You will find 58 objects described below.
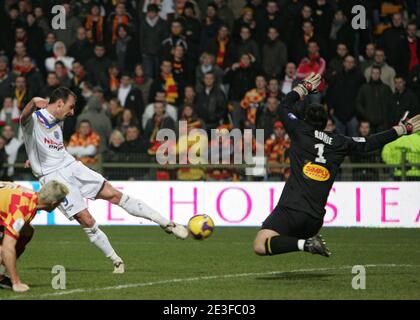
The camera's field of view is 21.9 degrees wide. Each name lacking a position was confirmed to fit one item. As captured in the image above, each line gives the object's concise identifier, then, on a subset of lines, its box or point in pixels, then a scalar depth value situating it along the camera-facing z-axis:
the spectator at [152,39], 23.33
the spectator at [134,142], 21.09
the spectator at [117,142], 21.28
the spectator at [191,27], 23.30
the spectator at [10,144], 21.27
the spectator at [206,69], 22.42
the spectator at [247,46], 22.66
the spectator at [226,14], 23.92
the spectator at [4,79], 22.95
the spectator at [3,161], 20.86
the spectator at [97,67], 23.17
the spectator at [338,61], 22.08
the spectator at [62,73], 22.67
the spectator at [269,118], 21.16
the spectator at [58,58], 23.36
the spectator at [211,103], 21.77
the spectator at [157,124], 21.01
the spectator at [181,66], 22.56
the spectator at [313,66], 21.84
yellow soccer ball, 12.49
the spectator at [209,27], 23.22
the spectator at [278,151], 20.33
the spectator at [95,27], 23.48
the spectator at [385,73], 22.00
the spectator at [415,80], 21.80
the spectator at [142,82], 22.95
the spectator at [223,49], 22.77
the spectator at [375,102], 21.34
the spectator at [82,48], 23.38
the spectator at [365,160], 20.05
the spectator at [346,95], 21.73
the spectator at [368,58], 22.25
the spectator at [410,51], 22.25
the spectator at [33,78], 22.73
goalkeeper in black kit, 11.84
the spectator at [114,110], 22.27
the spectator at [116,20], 23.58
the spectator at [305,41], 22.42
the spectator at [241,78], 22.06
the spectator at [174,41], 23.00
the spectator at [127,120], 21.50
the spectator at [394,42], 22.33
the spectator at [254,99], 21.62
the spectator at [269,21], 22.95
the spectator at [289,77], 21.92
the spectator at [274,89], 21.52
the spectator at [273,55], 22.64
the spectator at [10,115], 22.30
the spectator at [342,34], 22.58
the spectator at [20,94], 22.44
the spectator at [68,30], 23.92
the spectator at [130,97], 22.38
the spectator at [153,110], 21.59
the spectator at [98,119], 21.66
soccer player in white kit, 12.62
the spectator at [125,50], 23.42
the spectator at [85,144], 21.02
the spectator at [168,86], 22.39
